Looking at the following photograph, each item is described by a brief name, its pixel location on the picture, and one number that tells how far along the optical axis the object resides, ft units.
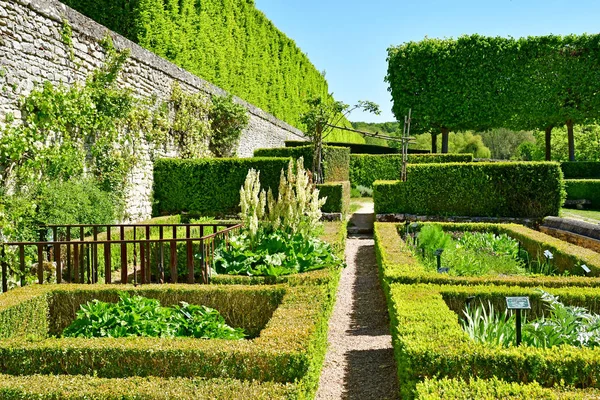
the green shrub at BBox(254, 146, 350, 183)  44.34
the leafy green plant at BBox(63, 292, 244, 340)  12.56
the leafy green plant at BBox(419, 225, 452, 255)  24.40
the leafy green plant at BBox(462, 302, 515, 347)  12.24
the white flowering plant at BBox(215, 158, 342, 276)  19.39
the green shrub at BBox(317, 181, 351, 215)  39.81
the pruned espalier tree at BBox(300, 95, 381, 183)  42.60
